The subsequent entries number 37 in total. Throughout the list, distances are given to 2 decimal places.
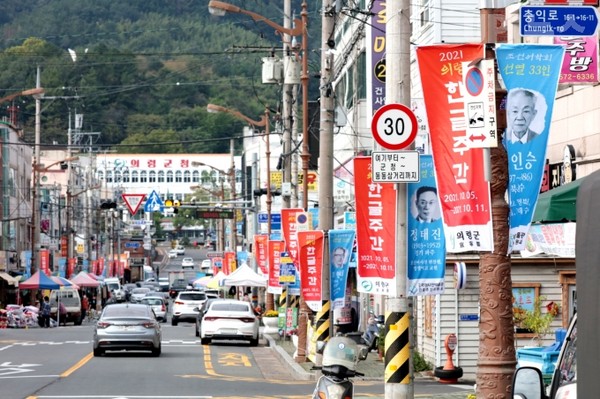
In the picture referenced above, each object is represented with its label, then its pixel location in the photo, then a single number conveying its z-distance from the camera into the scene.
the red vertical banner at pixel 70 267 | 92.12
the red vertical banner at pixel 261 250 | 55.28
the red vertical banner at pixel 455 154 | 13.68
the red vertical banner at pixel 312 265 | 30.92
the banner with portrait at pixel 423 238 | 18.39
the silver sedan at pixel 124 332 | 35.69
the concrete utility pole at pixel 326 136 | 30.05
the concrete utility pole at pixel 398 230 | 17.20
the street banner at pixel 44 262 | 82.56
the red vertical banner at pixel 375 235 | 19.20
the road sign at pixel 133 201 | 81.69
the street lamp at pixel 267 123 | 52.94
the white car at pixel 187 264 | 169.45
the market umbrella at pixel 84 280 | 82.72
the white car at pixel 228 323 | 43.53
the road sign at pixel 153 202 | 81.88
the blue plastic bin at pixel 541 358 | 18.95
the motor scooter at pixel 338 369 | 14.98
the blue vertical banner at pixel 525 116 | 13.86
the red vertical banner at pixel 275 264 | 43.31
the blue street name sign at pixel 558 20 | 18.20
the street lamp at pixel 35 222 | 73.81
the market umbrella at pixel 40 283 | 68.56
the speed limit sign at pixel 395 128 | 17.36
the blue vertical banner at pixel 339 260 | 30.45
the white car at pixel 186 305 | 66.62
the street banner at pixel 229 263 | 84.06
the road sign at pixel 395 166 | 17.28
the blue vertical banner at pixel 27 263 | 79.62
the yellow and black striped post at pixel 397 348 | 17.20
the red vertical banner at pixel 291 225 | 37.97
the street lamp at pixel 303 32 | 34.47
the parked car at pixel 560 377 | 8.17
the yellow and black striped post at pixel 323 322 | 30.45
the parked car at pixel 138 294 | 79.57
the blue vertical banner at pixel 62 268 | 90.25
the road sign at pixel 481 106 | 13.64
